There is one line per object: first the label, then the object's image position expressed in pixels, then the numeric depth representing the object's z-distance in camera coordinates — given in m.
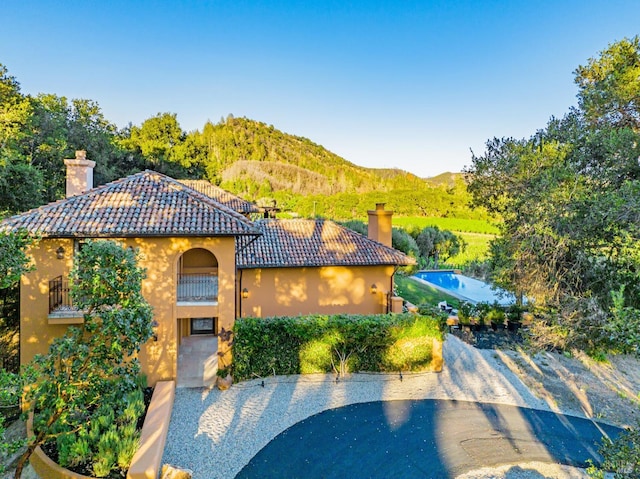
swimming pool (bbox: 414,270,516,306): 31.33
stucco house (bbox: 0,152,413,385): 11.70
